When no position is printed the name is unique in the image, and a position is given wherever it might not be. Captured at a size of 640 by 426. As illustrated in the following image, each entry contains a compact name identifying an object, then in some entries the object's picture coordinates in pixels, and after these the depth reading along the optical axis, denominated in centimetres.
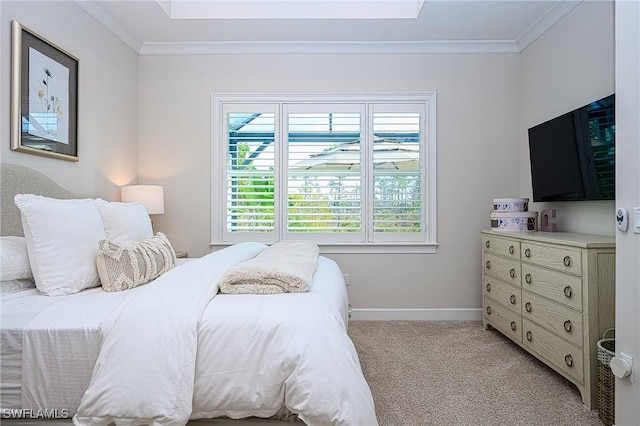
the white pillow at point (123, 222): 233
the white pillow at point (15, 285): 190
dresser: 214
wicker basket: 197
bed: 135
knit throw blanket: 179
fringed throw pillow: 197
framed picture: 234
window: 383
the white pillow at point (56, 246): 188
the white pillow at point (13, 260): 185
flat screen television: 240
